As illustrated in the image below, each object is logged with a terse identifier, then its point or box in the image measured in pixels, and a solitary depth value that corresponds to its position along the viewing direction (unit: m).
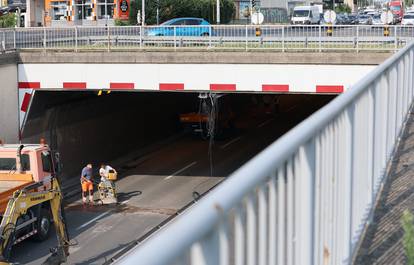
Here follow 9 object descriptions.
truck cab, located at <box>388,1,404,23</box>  78.43
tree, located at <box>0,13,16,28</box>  62.93
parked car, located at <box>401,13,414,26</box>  54.26
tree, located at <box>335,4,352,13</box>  104.01
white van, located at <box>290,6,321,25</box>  59.31
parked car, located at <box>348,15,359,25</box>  68.32
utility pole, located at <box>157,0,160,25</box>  57.39
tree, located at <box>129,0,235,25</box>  59.83
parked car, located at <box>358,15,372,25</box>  65.24
